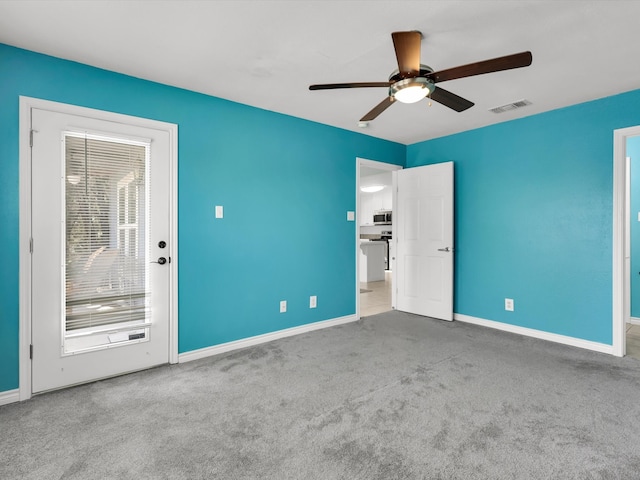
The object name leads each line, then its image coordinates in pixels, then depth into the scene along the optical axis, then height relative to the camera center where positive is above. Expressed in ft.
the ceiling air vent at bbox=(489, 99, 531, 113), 11.09 +4.53
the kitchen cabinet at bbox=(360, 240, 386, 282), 25.29 -1.62
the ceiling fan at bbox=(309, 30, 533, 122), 5.94 +3.22
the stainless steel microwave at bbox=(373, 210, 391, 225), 29.04 +1.90
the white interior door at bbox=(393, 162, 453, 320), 14.46 -0.04
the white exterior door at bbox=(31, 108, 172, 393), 8.04 -0.26
